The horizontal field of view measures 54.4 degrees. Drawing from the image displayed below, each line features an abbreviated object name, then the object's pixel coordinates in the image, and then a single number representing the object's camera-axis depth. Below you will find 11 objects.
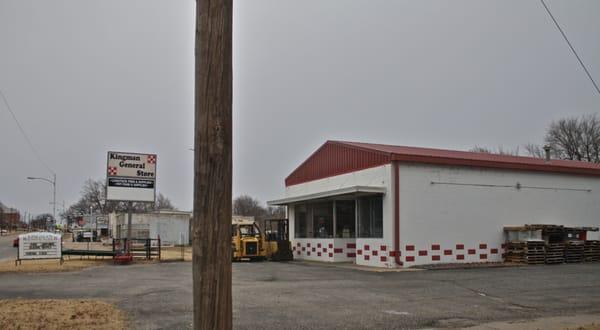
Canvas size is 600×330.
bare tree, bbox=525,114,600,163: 62.02
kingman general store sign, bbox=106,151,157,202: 30.33
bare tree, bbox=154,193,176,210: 128.50
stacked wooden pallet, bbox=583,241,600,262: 25.29
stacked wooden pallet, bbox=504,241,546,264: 23.84
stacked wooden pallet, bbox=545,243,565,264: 23.97
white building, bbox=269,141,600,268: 23.66
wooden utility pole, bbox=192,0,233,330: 3.60
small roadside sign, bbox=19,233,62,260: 26.55
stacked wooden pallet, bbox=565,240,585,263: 24.73
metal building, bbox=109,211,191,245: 58.41
